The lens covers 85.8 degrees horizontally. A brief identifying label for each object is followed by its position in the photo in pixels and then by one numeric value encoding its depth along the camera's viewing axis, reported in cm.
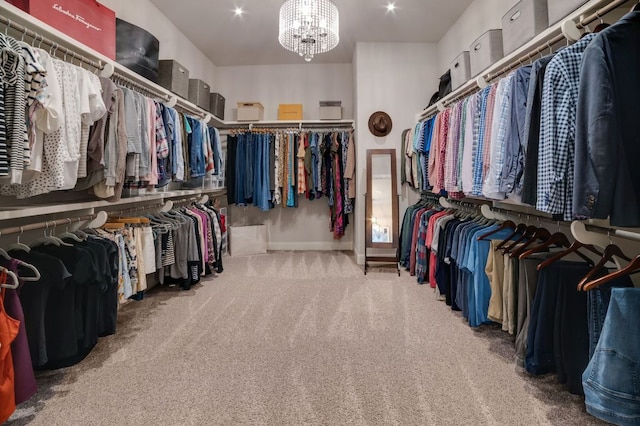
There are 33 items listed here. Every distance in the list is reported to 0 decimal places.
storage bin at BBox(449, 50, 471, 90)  294
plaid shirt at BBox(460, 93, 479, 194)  229
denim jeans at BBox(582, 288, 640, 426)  106
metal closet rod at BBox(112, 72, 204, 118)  256
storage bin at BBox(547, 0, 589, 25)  166
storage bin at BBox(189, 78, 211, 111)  377
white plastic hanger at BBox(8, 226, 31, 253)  173
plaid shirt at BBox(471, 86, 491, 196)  215
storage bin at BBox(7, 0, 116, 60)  185
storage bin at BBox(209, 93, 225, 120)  439
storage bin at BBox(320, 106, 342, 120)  464
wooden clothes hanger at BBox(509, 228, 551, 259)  188
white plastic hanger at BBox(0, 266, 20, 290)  135
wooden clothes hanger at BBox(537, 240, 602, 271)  156
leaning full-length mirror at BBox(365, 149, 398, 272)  390
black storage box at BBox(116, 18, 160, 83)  257
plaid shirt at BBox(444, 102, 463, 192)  261
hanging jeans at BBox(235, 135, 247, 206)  461
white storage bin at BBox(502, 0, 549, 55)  199
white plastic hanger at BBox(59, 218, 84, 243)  204
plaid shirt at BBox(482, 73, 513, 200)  186
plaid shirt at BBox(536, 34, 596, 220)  134
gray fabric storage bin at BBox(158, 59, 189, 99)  318
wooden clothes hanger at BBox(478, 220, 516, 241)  218
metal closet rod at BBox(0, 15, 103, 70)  167
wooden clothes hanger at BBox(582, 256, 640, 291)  119
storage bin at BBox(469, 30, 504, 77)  249
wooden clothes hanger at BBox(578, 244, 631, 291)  133
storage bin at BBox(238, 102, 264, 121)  469
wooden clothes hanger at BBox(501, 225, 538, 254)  199
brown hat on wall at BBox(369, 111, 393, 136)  416
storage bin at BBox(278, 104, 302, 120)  475
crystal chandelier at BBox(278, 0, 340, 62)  252
